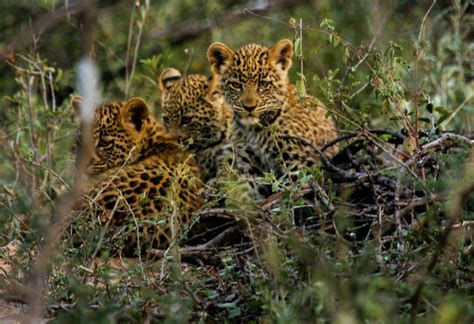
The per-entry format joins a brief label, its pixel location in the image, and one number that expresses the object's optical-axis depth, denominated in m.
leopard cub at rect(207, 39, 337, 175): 16.89
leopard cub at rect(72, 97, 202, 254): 13.22
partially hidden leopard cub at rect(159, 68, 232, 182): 17.64
